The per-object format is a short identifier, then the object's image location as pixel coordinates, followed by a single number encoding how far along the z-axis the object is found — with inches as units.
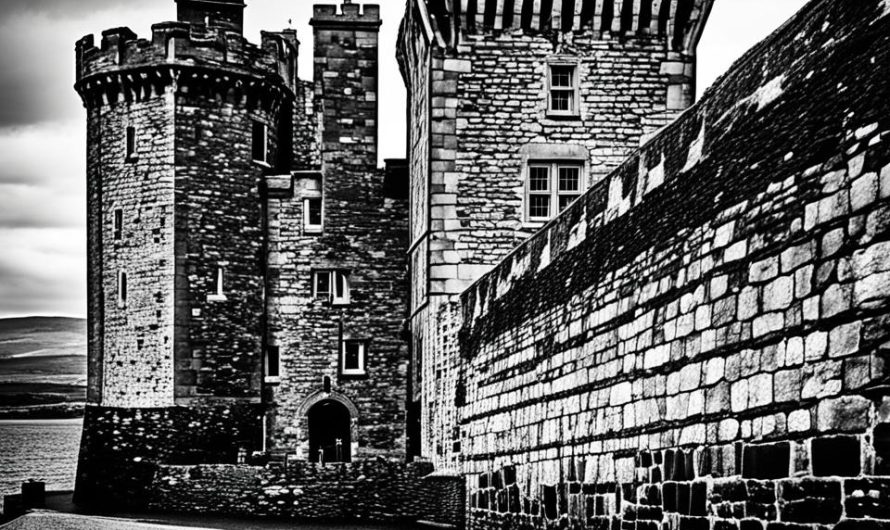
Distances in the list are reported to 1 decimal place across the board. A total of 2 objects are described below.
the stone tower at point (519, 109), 1061.1
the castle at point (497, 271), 312.0
